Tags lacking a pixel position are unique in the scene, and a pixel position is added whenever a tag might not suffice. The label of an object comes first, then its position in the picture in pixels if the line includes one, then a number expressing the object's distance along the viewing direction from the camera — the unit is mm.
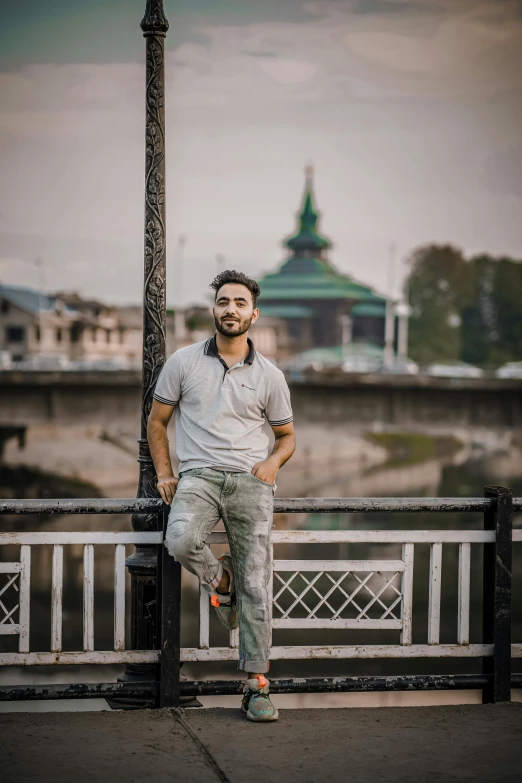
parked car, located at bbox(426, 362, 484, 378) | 69688
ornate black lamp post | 6141
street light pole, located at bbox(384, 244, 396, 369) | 87531
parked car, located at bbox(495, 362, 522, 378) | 58988
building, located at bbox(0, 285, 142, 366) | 85875
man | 4980
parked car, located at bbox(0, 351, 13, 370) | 58891
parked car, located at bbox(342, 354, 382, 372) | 82600
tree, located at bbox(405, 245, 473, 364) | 111750
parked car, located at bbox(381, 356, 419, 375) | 68188
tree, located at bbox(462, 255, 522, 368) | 112000
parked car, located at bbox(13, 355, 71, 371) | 64062
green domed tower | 127188
